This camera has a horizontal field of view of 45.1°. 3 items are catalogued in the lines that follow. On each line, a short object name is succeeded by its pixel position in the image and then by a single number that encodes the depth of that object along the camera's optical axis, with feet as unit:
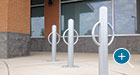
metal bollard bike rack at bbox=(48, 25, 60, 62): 18.13
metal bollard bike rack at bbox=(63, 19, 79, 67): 14.69
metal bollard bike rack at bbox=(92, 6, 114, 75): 8.44
